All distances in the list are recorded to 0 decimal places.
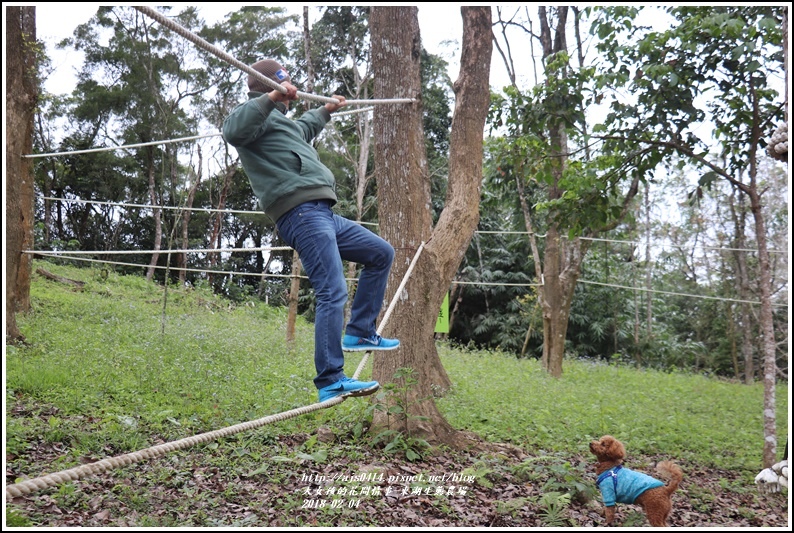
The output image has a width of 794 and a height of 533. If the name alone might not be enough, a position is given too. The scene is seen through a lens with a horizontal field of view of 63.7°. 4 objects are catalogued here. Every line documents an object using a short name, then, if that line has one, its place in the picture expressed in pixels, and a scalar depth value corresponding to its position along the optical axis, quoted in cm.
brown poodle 300
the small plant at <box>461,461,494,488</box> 332
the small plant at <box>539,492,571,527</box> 302
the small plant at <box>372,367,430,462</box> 354
